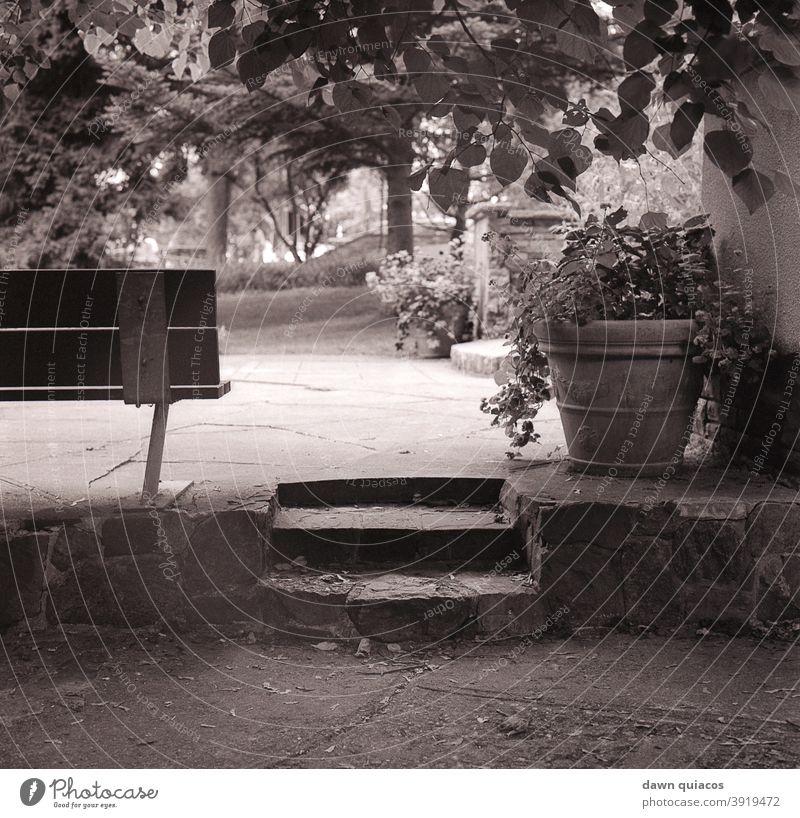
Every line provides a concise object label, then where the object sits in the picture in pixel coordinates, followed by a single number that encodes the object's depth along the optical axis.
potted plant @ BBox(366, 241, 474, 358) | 8.77
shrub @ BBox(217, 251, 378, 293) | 16.75
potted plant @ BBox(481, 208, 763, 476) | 3.24
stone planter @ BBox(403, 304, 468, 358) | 8.84
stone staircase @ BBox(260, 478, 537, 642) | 2.97
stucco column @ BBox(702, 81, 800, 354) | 3.20
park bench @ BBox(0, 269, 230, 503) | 3.07
